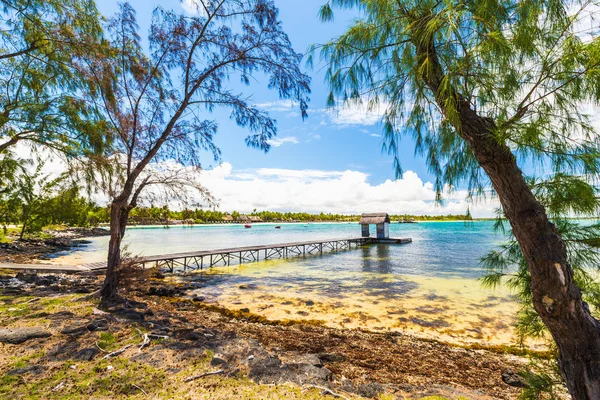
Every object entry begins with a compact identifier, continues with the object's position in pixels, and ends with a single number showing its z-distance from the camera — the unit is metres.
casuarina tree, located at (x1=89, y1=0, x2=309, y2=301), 6.28
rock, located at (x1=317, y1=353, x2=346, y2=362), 4.75
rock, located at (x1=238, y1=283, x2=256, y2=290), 12.49
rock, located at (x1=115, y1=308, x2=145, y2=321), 5.48
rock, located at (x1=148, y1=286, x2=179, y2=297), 10.11
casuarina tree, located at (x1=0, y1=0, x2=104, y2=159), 5.19
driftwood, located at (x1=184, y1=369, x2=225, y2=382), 3.12
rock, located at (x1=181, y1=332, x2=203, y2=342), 4.58
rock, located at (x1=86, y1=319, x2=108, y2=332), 4.52
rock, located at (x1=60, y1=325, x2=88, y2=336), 4.27
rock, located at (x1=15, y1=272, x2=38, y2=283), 8.90
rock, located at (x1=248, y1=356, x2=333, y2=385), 3.32
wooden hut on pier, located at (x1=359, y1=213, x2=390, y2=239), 33.97
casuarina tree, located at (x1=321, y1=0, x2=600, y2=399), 1.71
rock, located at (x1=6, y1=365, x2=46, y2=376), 3.01
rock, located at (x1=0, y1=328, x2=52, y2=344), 3.85
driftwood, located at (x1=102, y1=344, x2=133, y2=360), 3.57
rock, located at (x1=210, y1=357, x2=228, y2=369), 3.54
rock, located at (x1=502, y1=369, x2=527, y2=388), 4.45
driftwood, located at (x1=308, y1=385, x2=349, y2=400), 2.96
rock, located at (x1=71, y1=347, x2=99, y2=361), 3.47
